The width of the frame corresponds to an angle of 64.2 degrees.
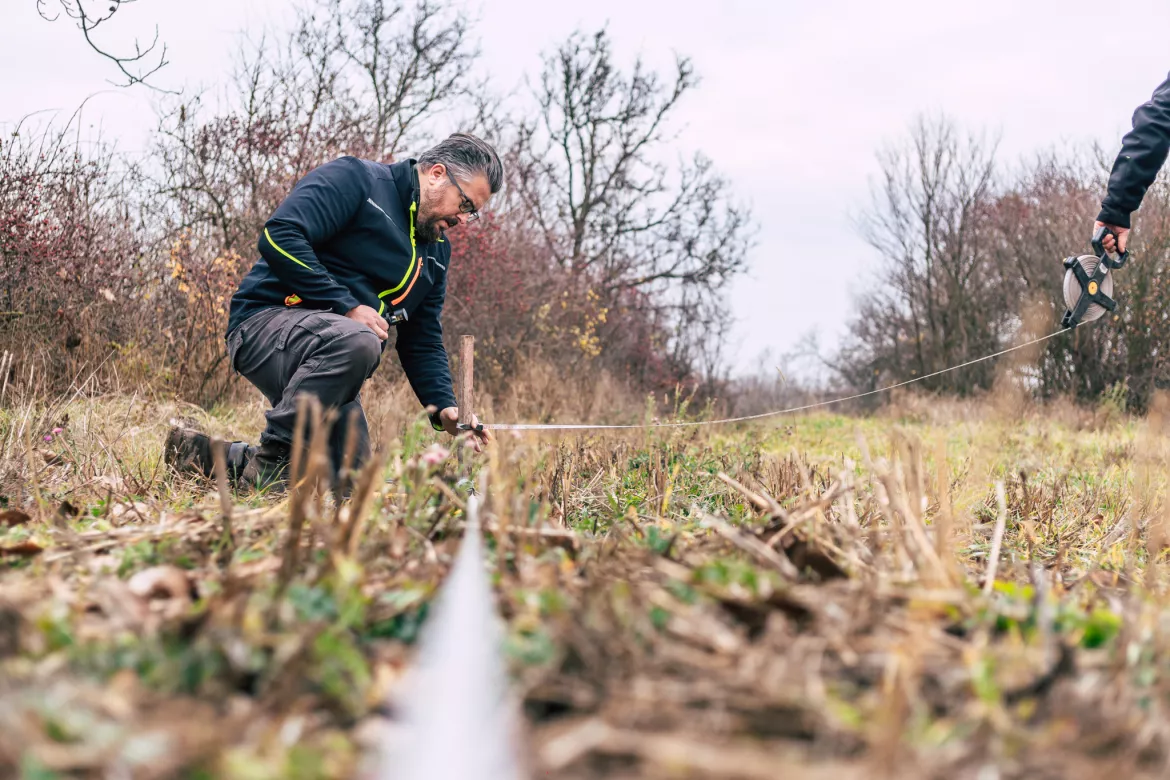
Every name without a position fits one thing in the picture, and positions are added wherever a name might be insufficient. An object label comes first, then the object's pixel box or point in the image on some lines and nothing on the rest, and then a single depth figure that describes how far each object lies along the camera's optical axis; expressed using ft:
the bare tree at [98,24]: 16.24
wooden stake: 17.12
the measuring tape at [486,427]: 12.06
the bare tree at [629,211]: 61.36
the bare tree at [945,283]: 69.56
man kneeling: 12.31
